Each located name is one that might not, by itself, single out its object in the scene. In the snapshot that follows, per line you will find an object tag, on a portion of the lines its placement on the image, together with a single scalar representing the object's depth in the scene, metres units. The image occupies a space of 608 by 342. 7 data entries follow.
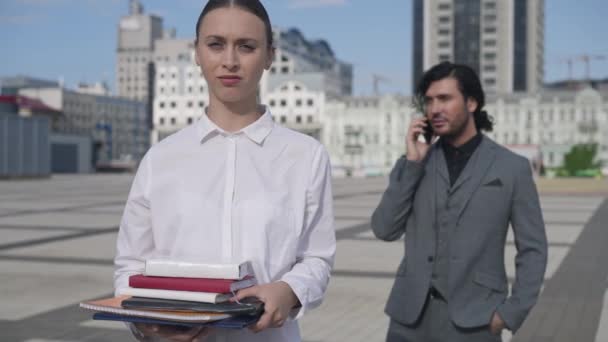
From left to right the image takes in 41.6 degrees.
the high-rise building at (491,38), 133.75
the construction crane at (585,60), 153.62
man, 3.02
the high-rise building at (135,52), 174.25
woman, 1.94
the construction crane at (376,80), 159.38
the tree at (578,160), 59.31
